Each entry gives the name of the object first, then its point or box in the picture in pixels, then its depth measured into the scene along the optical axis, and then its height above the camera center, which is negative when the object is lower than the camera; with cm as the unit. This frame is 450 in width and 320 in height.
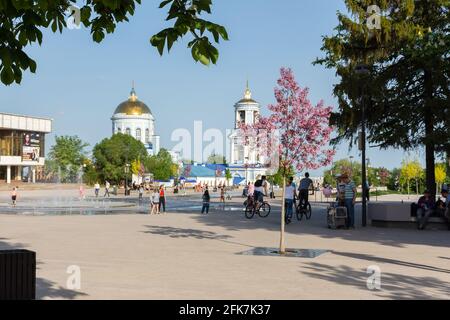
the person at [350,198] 2071 -23
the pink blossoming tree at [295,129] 1434 +159
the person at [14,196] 3762 -40
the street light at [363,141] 2142 +200
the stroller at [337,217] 2025 -90
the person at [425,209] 2028 -61
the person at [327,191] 4894 +6
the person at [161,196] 3014 -29
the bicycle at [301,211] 2468 -85
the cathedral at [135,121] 16012 +1967
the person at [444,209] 1986 -61
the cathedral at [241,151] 15038 +1142
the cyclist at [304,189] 2413 +11
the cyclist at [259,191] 2590 +2
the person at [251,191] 2789 +2
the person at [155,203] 2936 -62
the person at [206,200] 2857 -45
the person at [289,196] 2148 -17
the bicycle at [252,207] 2575 -71
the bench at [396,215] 2092 -86
